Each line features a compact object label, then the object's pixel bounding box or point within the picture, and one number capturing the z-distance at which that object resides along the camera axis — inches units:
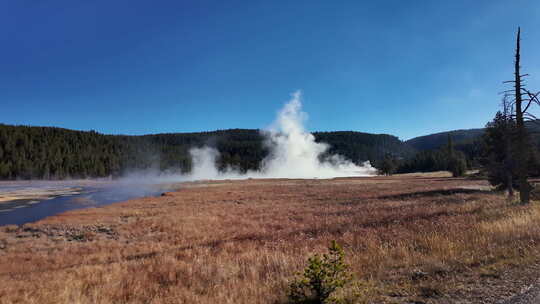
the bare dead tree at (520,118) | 550.9
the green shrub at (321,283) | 184.5
